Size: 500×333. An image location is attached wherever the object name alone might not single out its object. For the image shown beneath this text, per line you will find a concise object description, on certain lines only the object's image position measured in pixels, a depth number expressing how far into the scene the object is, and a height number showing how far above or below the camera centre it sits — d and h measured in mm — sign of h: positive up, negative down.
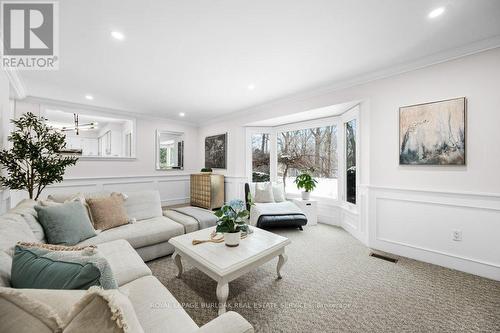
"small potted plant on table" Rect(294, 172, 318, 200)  4000 -374
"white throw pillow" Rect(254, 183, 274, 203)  4133 -596
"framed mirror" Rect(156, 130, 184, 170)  5645 +500
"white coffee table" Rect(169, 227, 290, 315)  1546 -794
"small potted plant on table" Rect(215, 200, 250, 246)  1860 -552
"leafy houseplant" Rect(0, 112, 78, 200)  2256 +95
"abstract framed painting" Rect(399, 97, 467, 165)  2271 +410
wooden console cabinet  5102 -652
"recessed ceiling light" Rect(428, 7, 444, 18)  1701 +1376
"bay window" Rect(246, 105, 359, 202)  3623 +270
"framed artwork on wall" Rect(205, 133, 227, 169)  5488 +449
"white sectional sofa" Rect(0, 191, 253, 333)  836 -785
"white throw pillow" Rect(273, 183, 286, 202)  4246 -578
